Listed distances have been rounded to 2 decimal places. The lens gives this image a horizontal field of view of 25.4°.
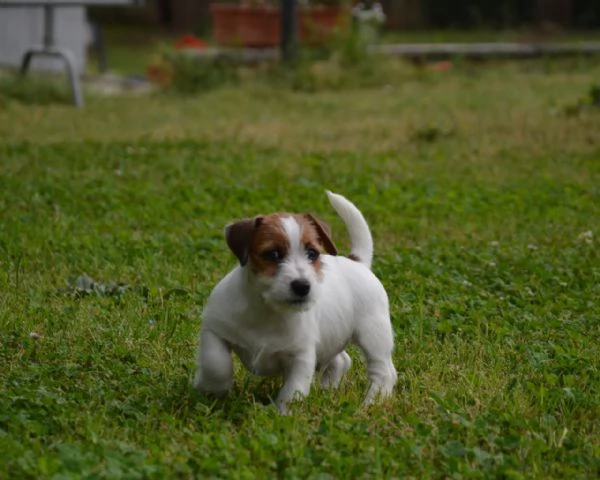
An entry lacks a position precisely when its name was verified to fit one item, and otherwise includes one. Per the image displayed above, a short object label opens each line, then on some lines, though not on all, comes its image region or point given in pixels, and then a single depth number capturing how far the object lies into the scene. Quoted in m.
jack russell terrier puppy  4.53
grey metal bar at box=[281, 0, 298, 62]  16.12
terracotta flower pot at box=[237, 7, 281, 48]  17.97
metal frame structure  13.60
